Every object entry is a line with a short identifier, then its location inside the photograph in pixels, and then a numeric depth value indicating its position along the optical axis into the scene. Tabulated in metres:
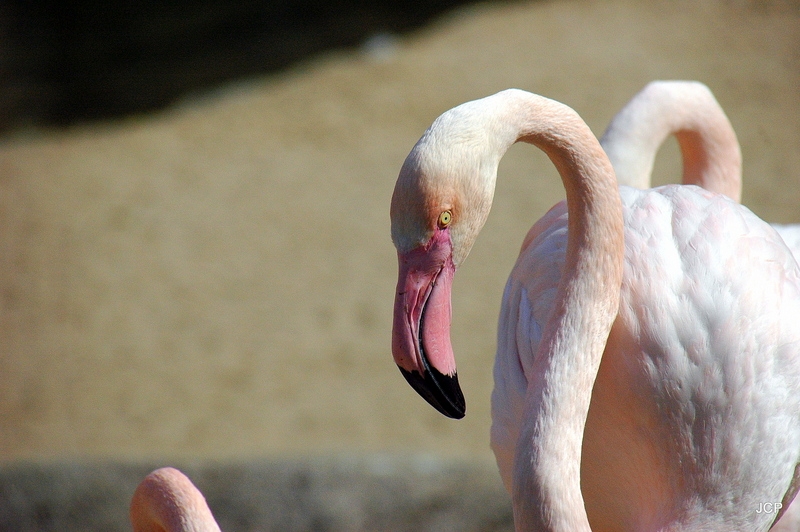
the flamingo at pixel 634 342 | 6.05
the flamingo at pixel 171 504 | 6.14
